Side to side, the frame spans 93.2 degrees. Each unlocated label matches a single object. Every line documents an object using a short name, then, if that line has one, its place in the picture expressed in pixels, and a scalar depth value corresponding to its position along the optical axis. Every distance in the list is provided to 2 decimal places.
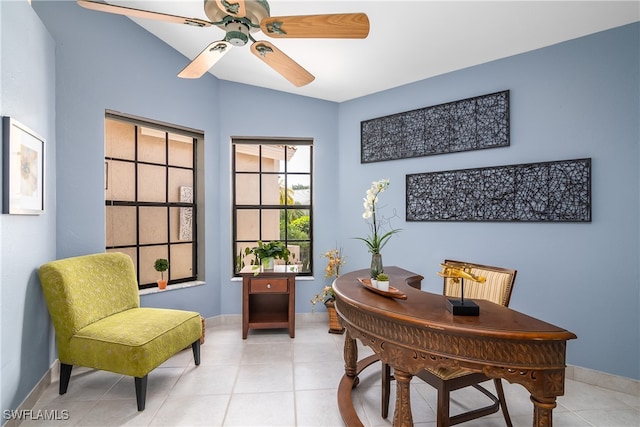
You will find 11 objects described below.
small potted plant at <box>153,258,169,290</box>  3.14
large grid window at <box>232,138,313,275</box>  3.96
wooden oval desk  1.20
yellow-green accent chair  2.05
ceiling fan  1.56
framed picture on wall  1.75
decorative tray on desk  1.70
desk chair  1.60
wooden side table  3.35
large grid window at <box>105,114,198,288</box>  3.03
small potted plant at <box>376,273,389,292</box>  1.83
